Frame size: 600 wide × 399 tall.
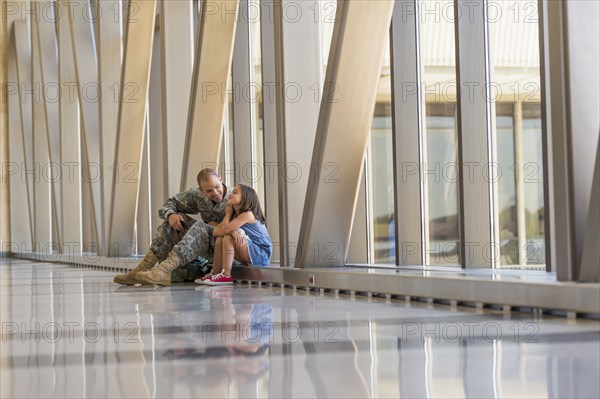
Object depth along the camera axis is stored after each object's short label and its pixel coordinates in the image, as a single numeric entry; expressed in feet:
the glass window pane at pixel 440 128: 32.65
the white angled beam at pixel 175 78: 49.39
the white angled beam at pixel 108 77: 62.28
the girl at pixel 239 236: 32.60
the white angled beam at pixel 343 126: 29.37
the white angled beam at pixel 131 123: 54.95
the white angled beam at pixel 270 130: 43.73
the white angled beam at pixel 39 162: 88.22
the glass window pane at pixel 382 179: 37.42
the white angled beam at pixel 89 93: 65.77
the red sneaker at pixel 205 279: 33.71
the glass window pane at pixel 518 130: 28.78
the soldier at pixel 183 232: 33.35
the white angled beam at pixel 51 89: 82.38
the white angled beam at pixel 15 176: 95.25
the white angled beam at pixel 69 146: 75.77
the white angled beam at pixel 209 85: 43.06
